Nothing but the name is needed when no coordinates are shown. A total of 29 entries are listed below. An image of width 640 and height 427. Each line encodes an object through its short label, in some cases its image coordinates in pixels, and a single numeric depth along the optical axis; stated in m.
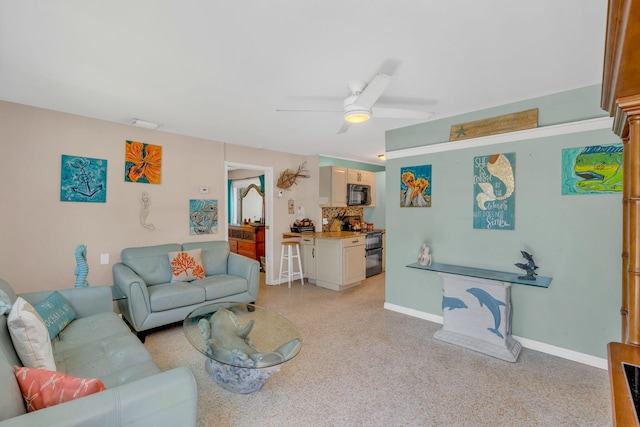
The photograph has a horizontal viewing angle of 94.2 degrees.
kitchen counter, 4.91
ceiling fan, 2.01
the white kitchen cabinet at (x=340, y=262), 4.73
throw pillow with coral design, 3.52
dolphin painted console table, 2.71
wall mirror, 6.69
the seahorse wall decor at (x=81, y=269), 2.82
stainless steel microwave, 5.68
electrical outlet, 3.44
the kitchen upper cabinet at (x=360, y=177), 5.71
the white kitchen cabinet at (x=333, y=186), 5.32
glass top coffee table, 1.94
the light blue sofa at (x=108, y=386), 1.04
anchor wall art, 3.20
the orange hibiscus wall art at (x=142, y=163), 3.63
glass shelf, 2.59
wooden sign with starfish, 2.82
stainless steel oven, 5.44
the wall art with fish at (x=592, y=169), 2.40
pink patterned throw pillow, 1.15
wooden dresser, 6.02
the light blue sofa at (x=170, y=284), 2.93
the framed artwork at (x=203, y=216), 4.22
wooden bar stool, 5.12
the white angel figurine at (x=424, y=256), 3.35
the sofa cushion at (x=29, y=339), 1.49
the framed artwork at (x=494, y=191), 2.93
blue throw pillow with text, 2.10
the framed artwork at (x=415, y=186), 3.52
